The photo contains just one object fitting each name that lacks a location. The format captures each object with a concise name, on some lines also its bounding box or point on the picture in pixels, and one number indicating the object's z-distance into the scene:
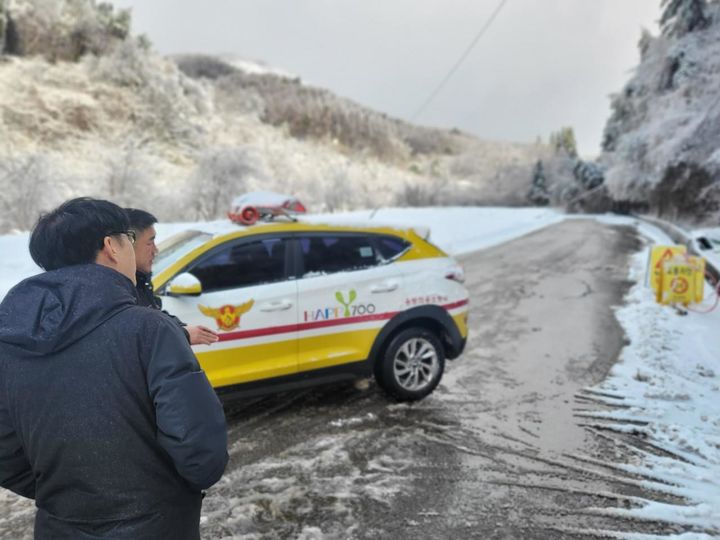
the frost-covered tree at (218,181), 28.53
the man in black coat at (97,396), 1.43
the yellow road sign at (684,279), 8.88
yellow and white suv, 4.41
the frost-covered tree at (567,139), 112.19
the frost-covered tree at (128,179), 24.36
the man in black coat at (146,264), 2.38
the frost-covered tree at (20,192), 19.34
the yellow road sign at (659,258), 9.14
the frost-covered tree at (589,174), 51.88
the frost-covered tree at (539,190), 66.06
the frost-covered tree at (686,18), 21.42
